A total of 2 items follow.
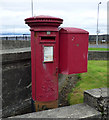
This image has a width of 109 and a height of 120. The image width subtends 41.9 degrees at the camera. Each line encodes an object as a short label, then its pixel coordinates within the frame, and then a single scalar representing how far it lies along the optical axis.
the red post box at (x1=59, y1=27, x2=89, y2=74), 3.05
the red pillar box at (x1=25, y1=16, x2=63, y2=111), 2.95
